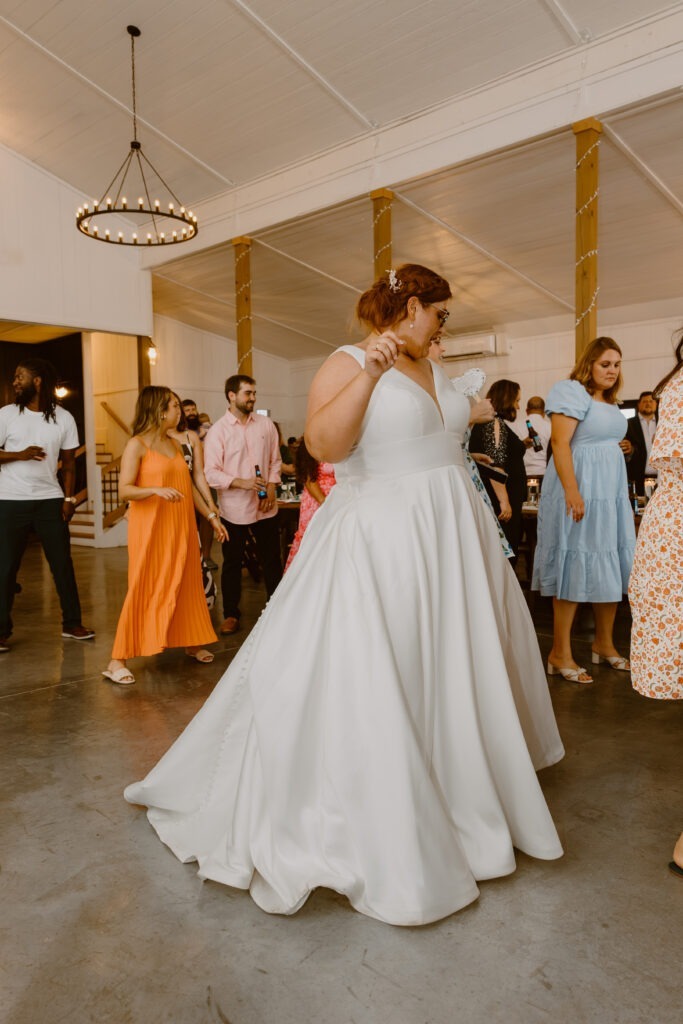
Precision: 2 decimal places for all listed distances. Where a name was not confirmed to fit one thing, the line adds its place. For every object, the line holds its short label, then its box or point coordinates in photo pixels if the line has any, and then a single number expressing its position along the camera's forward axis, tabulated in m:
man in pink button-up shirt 5.02
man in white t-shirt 4.59
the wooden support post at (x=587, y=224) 6.18
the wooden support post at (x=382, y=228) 7.67
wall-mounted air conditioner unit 12.67
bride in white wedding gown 1.80
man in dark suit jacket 6.68
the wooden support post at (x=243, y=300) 9.37
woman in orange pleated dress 3.90
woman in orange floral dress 1.95
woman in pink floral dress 4.24
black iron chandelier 7.30
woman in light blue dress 3.58
